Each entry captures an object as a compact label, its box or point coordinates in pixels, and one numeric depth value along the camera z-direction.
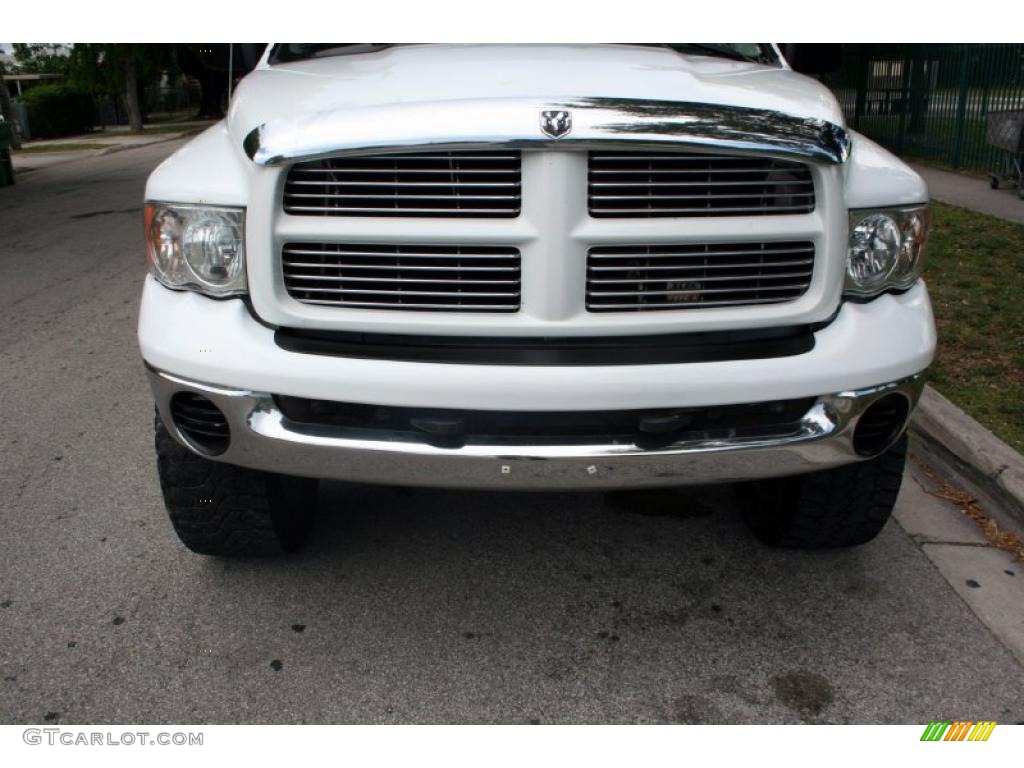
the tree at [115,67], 29.84
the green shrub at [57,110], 29.72
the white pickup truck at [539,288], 2.24
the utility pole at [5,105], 21.12
